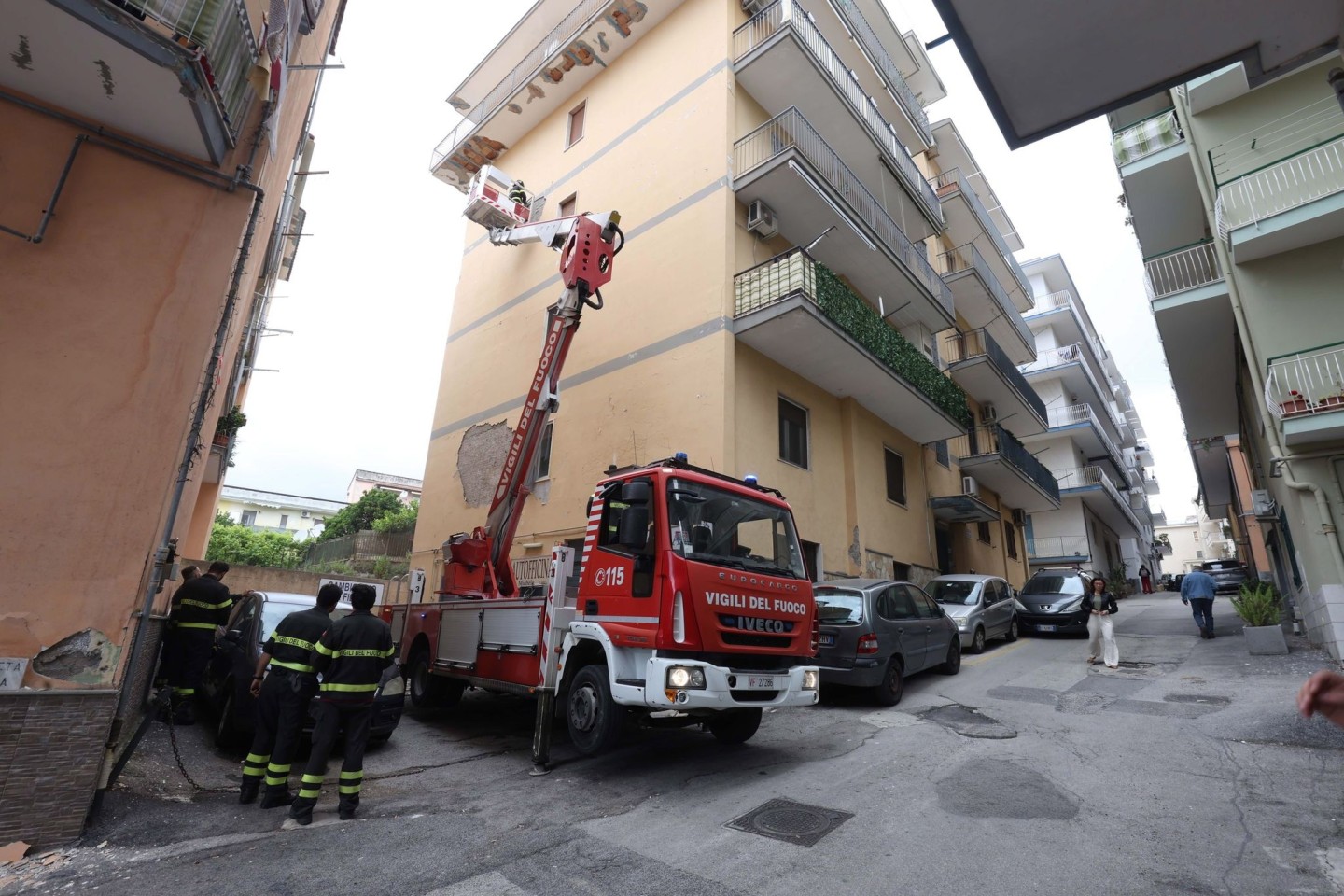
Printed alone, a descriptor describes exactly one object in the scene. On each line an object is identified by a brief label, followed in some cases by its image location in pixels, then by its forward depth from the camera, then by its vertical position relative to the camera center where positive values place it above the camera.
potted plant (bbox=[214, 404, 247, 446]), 12.49 +3.25
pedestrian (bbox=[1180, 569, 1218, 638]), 12.25 +0.57
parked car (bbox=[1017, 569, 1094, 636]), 13.80 +0.41
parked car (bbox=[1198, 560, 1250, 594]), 23.45 +1.93
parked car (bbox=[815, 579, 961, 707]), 8.02 -0.23
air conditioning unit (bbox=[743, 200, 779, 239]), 12.94 +7.73
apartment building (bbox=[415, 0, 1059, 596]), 12.30 +7.48
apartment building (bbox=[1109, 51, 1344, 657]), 9.96 +6.18
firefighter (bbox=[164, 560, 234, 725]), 7.48 -0.44
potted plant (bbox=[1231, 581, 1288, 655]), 9.76 +0.12
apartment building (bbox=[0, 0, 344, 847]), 4.19 +1.94
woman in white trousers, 9.99 -0.03
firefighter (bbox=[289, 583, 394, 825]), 4.70 -0.63
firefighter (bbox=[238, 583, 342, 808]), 4.86 -0.73
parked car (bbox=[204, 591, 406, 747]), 6.33 -0.81
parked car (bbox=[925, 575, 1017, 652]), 12.10 +0.27
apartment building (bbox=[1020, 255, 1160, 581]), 28.62 +8.43
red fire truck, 5.23 -0.10
